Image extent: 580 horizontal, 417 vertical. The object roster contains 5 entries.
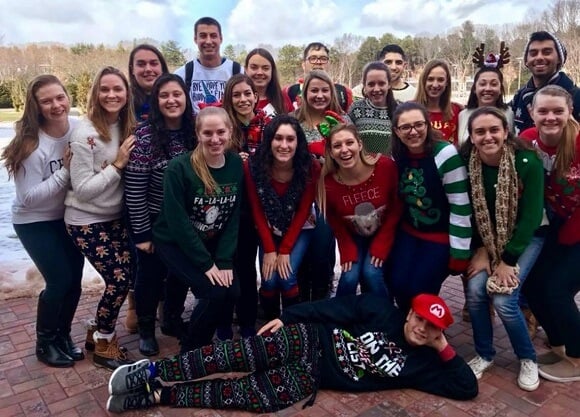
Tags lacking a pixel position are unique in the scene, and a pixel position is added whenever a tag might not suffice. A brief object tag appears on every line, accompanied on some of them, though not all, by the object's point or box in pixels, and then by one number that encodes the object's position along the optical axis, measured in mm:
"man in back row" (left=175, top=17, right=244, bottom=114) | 4344
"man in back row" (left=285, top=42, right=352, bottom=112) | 4324
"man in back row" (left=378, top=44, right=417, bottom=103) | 4629
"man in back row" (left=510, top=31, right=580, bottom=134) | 4043
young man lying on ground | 2887
